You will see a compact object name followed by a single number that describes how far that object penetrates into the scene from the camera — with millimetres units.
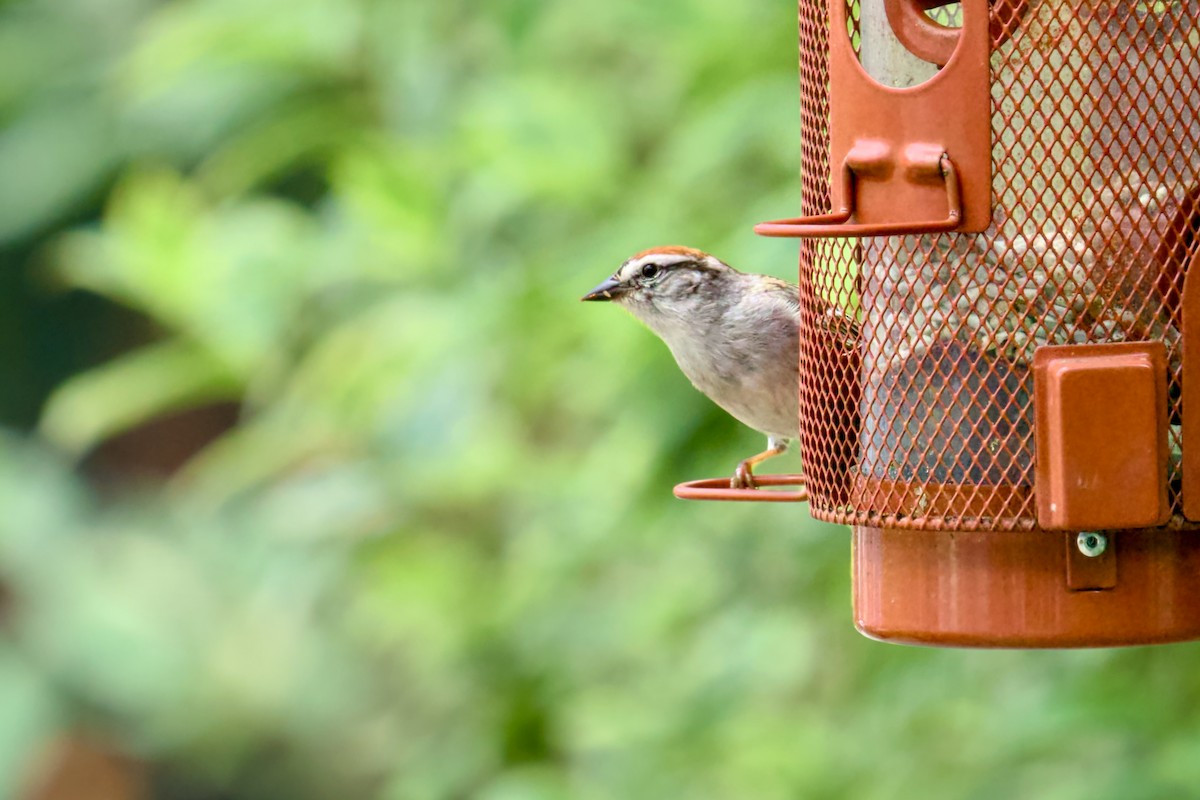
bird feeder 5742
